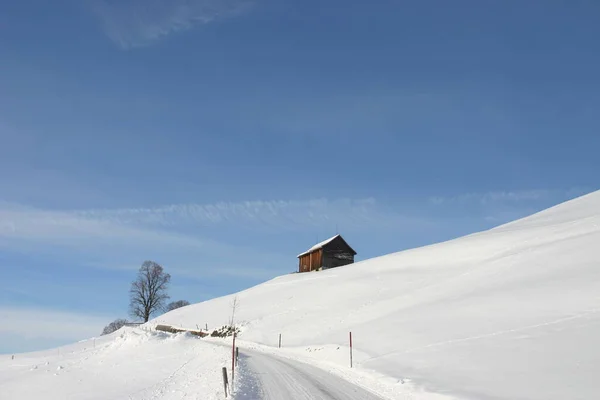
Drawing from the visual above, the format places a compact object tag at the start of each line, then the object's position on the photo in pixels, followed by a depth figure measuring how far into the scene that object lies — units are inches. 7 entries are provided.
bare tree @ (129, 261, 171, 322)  3484.3
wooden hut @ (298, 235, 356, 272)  3216.0
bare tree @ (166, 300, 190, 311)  5285.4
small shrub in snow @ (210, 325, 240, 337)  2110.6
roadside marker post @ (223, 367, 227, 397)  652.3
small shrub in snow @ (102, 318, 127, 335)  4303.6
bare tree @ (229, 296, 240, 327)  2267.8
